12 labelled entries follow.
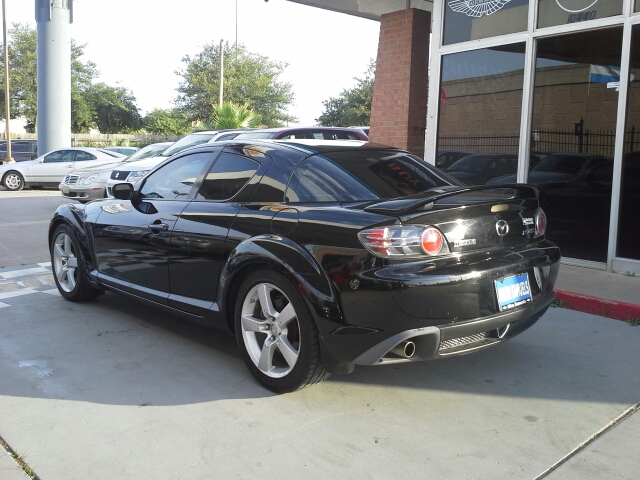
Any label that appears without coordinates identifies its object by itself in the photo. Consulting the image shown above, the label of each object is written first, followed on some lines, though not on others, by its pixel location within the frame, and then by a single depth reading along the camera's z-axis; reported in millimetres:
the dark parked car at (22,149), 29922
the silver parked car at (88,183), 14125
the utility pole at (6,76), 29619
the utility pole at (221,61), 43281
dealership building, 7523
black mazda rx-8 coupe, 3674
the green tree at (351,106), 55281
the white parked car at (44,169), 20734
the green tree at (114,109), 53625
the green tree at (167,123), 50719
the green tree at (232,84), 53625
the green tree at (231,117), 22766
